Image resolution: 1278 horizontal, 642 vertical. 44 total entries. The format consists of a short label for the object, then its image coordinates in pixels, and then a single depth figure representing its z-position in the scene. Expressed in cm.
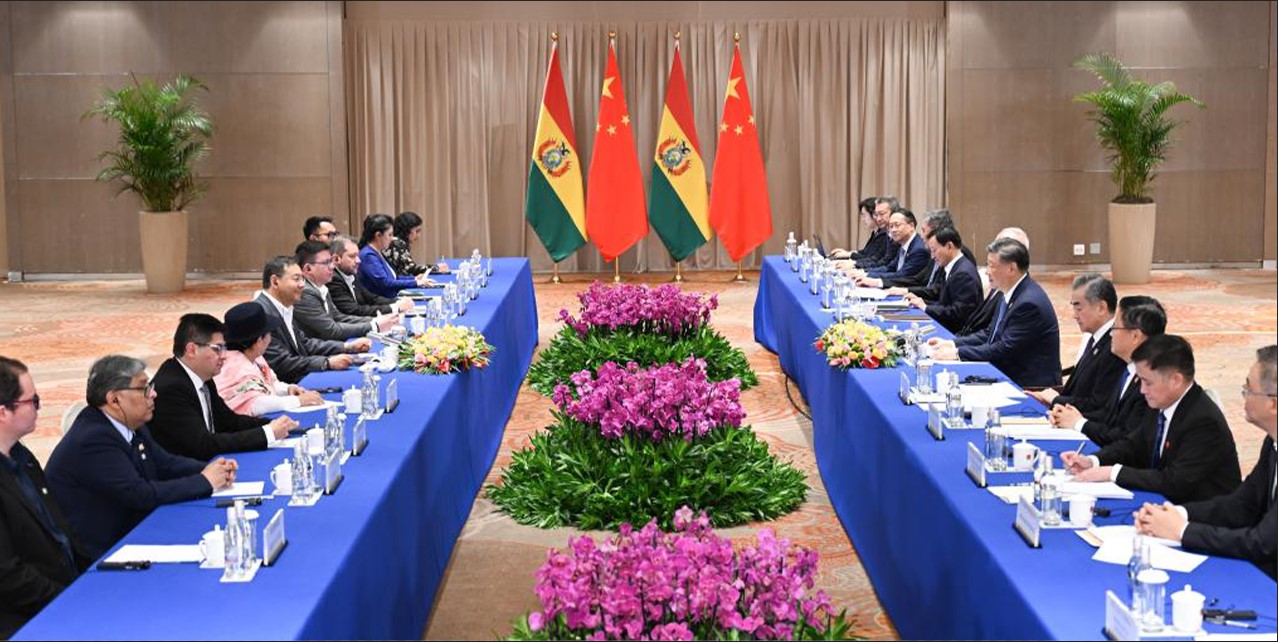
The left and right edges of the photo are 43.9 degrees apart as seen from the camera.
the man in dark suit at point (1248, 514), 409
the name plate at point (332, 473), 487
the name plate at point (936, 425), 561
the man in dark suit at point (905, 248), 1052
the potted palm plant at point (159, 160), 1479
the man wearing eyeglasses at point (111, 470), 472
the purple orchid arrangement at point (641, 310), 1023
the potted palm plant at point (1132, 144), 1491
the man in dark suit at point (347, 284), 916
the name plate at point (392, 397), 621
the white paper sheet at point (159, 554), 414
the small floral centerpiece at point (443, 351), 703
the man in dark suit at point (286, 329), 727
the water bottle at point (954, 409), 577
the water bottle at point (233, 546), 400
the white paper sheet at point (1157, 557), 407
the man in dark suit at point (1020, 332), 760
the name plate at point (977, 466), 491
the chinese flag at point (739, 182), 1555
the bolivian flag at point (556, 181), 1539
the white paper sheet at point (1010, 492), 466
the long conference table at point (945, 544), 385
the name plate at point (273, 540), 412
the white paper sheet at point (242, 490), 484
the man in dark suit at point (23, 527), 422
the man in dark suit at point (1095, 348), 635
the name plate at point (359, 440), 543
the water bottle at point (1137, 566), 357
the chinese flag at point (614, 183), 1552
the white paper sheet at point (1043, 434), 557
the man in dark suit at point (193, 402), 548
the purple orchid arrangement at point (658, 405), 705
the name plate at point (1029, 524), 423
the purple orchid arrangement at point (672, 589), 411
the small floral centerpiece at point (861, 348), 711
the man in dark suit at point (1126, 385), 566
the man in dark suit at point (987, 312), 835
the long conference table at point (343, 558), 370
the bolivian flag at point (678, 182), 1556
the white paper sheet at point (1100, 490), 476
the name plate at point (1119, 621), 346
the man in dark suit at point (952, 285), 902
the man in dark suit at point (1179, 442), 485
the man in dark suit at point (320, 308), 809
